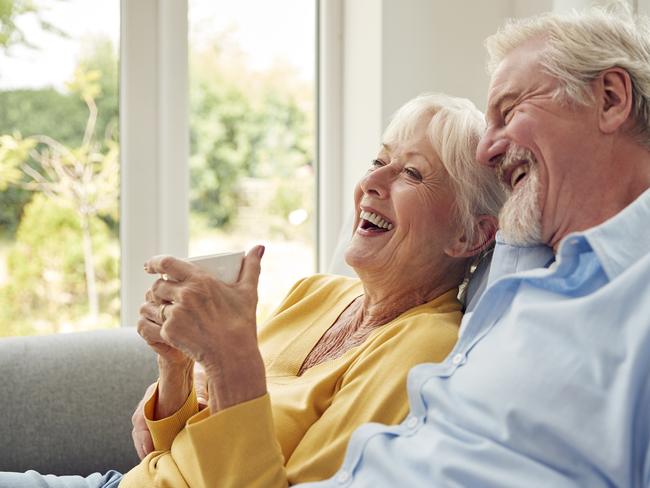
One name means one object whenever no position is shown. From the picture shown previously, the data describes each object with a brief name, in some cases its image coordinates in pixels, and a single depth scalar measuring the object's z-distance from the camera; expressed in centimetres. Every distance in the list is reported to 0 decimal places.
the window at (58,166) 262
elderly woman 133
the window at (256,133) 287
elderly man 108
